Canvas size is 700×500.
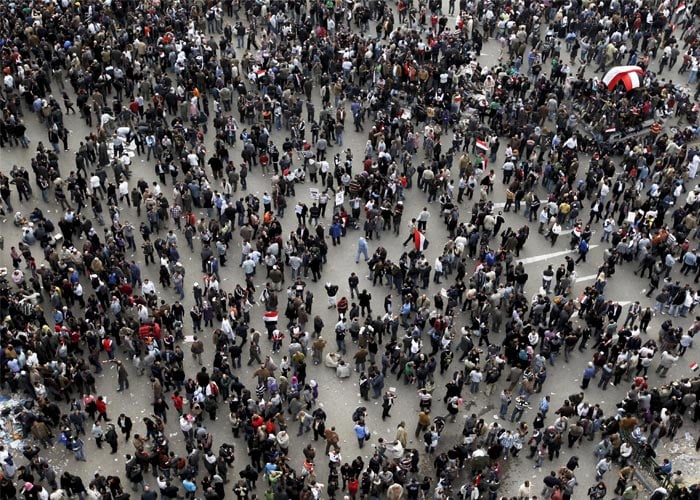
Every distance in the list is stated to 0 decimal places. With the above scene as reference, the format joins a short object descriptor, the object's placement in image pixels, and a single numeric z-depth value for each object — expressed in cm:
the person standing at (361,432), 2594
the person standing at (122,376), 2697
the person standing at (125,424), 2581
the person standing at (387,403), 2689
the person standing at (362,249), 3159
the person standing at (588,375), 2778
